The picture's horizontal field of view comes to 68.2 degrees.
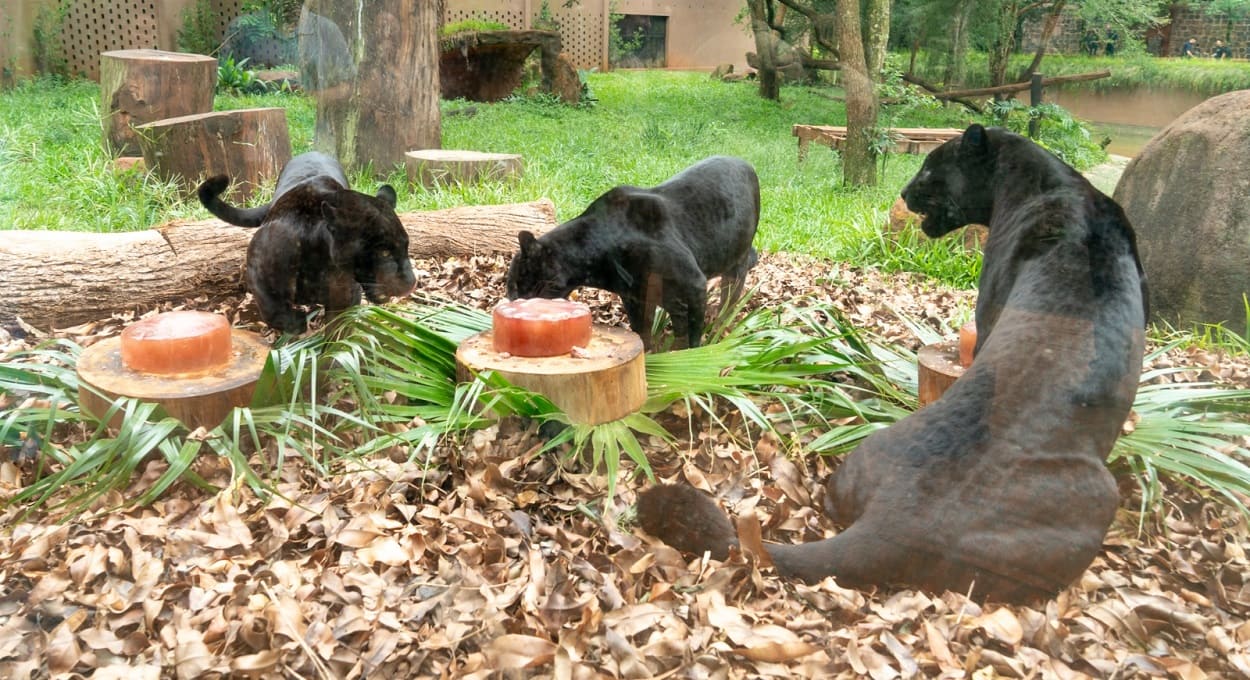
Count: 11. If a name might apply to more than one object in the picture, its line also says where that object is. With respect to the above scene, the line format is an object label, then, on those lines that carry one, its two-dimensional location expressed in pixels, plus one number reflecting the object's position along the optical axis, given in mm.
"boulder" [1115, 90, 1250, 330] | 3584
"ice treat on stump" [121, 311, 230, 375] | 3113
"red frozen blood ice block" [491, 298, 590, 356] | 3301
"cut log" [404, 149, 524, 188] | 5098
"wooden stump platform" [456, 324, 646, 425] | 3172
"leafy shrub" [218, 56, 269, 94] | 4426
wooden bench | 3504
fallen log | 4137
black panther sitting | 2324
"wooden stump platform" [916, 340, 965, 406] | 3113
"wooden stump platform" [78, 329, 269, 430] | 3014
